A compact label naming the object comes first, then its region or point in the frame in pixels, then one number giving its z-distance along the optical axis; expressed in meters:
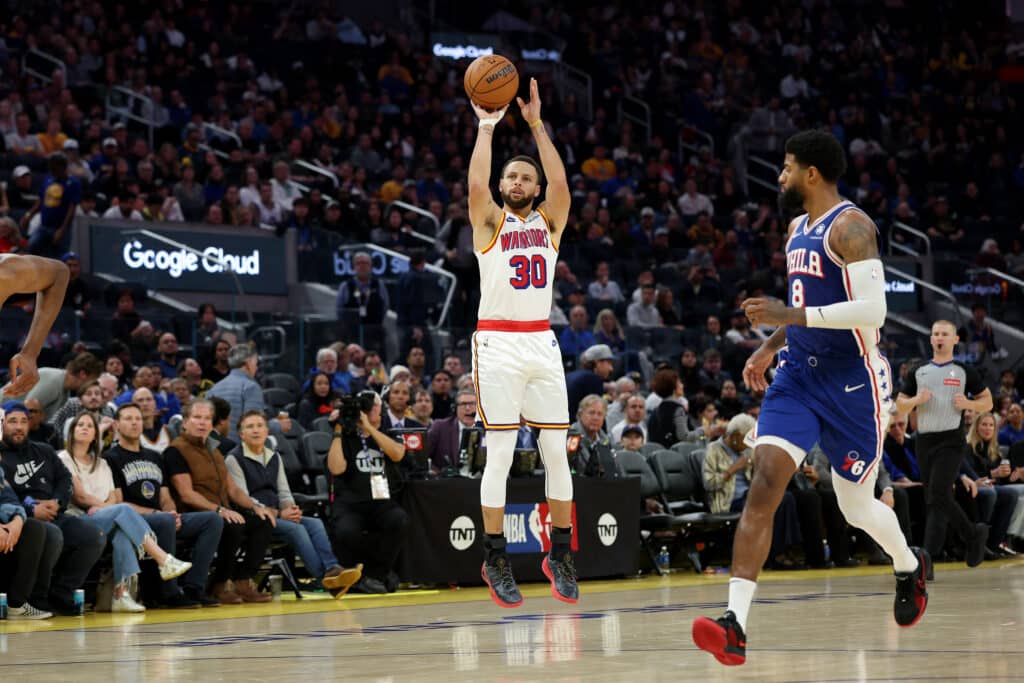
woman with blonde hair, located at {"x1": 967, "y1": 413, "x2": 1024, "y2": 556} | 16.81
